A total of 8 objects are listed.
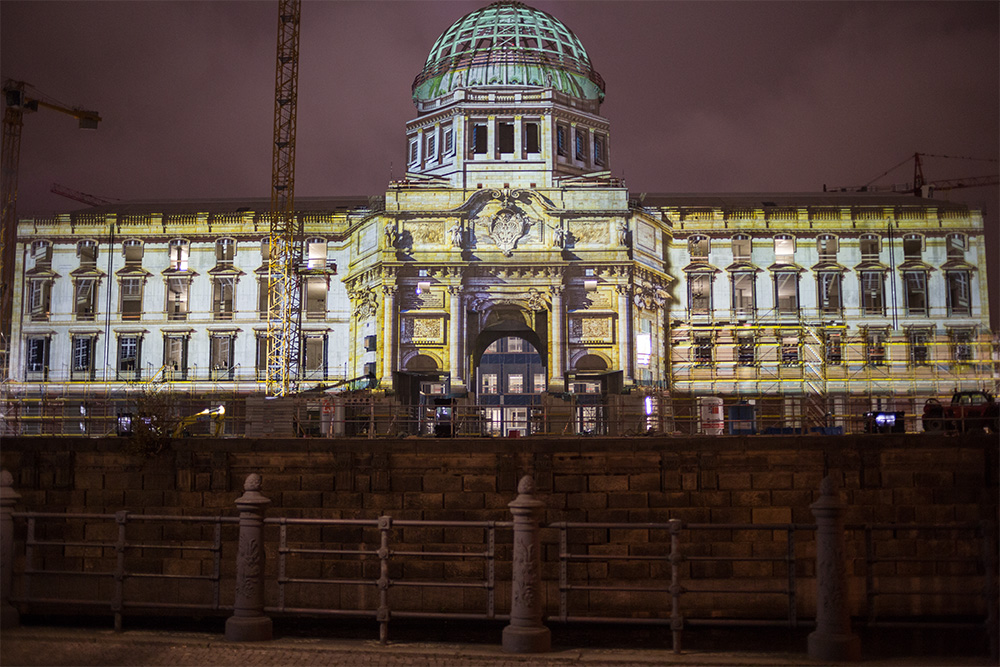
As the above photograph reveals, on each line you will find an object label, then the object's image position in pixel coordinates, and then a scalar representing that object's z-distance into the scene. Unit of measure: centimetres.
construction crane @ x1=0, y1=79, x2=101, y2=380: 7250
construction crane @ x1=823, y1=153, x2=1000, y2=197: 8281
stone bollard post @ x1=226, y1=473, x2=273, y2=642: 1403
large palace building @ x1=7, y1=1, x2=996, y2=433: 5931
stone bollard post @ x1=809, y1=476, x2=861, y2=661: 1319
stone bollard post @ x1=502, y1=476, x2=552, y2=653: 1353
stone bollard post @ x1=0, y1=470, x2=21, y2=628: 1473
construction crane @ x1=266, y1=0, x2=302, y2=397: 6456
